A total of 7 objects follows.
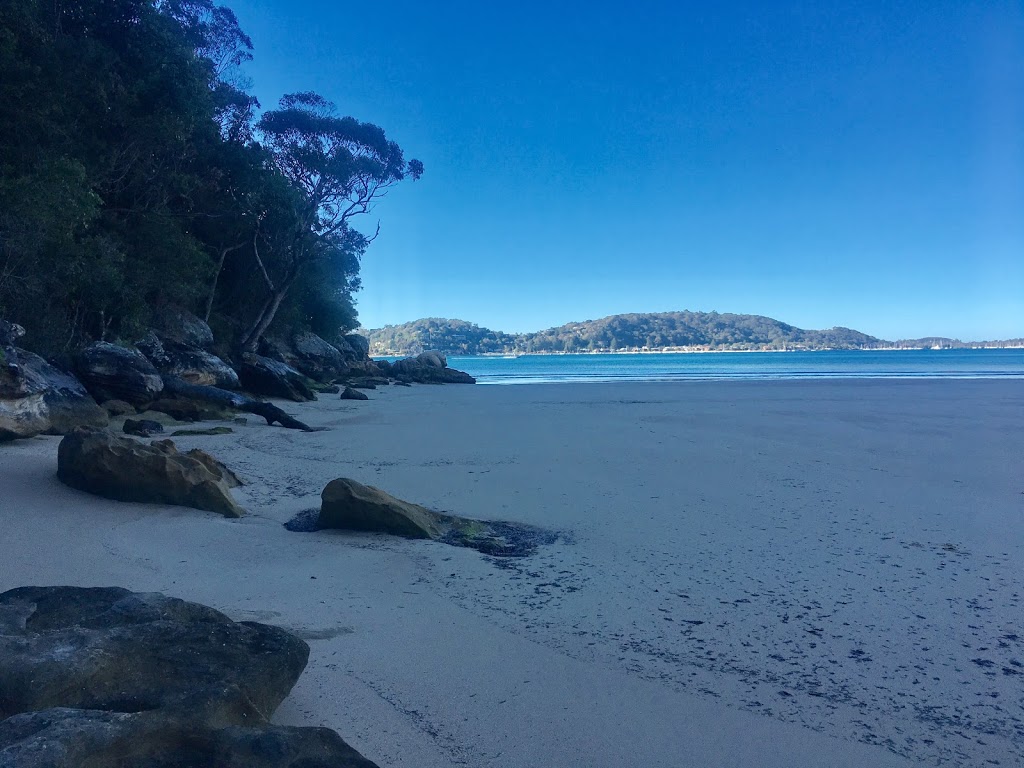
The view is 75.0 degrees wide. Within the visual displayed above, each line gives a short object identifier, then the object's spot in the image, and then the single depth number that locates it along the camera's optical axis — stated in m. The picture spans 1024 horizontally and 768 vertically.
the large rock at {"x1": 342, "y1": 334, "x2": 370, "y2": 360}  38.40
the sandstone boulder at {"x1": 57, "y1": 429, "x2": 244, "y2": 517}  5.49
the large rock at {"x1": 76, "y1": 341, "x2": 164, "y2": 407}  10.82
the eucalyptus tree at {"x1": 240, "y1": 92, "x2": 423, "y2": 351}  25.02
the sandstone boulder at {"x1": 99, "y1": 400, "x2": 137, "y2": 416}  10.37
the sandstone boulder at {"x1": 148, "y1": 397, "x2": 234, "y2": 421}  11.28
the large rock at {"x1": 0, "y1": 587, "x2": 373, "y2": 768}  1.90
